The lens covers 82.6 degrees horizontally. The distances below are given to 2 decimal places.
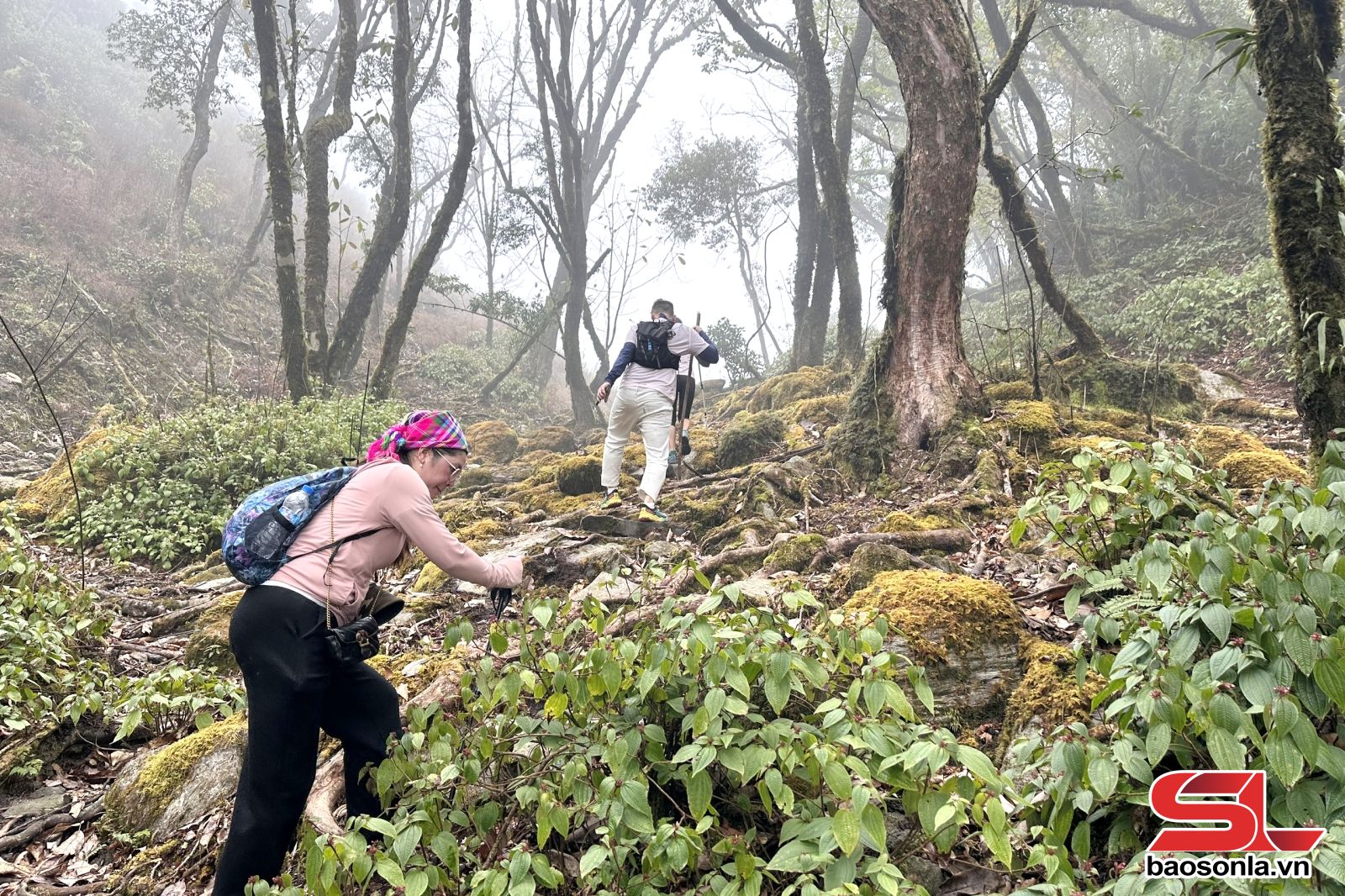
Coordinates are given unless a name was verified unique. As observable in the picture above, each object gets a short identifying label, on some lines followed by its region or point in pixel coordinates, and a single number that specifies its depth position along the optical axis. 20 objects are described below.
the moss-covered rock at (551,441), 13.19
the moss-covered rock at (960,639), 3.47
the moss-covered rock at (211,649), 4.93
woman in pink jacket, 2.69
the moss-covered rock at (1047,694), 3.10
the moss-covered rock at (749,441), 8.84
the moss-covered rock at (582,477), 8.66
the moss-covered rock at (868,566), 4.45
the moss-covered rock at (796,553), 5.24
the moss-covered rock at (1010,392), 7.96
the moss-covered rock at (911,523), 5.40
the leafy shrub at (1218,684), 1.97
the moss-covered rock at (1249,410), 7.34
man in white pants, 7.16
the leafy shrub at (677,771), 2.12
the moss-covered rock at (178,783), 3.52
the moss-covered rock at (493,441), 12.76
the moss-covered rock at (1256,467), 5.04
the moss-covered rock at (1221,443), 5.87
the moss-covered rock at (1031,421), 6.66
